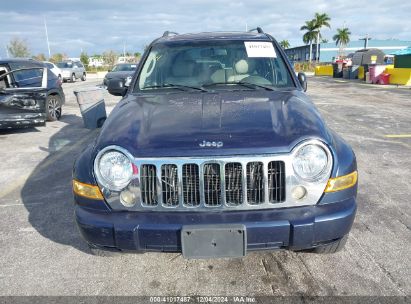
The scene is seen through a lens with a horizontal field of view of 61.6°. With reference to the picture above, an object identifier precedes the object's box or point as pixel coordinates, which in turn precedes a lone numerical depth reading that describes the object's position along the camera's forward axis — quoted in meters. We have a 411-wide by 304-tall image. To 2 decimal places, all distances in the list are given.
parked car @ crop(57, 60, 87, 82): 26.61
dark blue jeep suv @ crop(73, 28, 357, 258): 2.18
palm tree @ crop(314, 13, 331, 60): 67.06
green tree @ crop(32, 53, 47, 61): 50.77
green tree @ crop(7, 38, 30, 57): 45.67
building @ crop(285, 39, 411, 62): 91.17
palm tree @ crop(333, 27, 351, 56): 82.81
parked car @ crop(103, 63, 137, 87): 17.75
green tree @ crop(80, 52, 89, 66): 53.33
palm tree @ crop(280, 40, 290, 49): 95.28
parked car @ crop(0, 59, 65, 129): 7.14
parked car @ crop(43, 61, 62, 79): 21.02
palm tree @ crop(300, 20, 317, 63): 69.19
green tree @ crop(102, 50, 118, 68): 56.18
